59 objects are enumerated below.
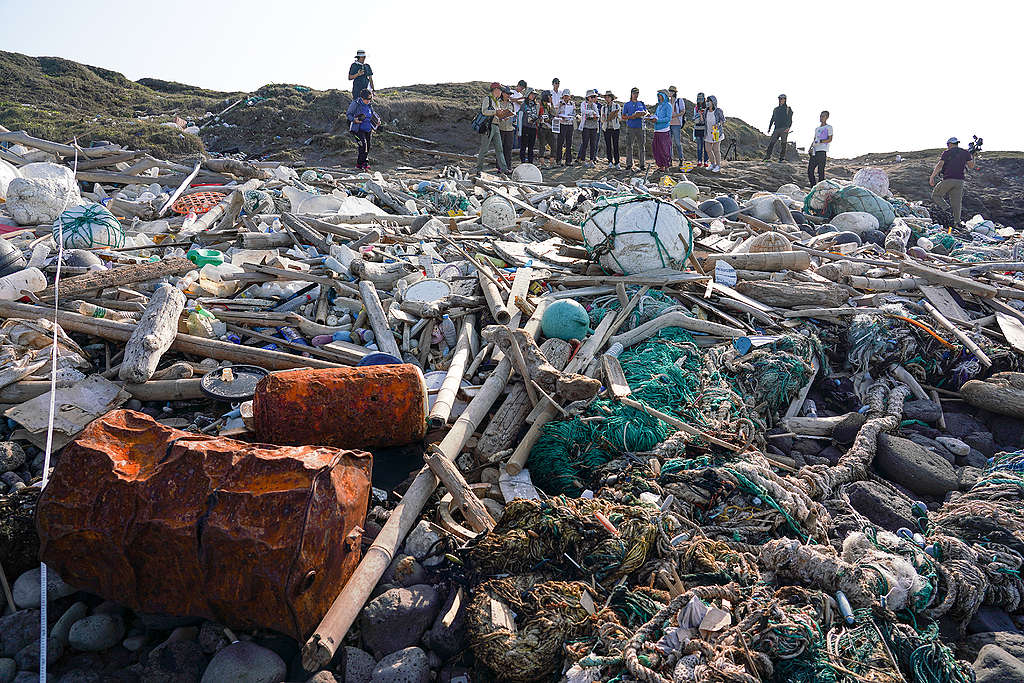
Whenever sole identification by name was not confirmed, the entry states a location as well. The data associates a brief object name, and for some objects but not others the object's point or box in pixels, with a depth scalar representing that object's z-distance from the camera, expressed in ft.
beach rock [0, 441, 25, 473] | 12.62
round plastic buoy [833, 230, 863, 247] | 29.64
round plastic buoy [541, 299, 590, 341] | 17.19
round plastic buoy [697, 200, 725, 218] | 34.09
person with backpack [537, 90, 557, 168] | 58.16
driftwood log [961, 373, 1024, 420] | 16.42
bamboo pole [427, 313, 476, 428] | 13.44
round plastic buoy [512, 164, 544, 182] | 47.32
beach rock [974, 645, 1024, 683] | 9.24
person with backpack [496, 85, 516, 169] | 47.83
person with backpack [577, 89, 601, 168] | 59.16
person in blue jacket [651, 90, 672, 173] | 54.60
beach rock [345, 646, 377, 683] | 9.08
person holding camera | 45.32
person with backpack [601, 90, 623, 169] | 58.59
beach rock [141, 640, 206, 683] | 9.05
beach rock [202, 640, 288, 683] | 8.86
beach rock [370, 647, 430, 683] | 8.98
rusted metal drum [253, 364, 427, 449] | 12.08
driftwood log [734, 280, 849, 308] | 20.43
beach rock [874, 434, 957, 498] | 14.14
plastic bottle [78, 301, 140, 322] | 17.28
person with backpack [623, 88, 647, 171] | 55.42
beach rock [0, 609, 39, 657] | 9.52
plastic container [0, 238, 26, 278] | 19.02
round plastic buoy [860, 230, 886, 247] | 31.01
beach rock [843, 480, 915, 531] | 12.69
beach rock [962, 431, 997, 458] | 16.01
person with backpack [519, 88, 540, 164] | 56.85
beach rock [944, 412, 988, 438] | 16.55
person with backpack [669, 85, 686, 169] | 55.26
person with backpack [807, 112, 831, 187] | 51.80
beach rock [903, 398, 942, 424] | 16.88
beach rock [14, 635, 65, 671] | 9.21
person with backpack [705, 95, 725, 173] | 56.95
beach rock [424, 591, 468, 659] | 9.57
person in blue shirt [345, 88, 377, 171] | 42.50
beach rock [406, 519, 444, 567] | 10.85
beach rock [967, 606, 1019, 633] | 10.81
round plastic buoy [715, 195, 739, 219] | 34.40
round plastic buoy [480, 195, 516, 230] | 29.09
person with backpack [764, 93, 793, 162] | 60.39
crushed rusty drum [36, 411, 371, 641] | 8.61
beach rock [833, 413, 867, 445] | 15.58
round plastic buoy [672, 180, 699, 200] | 39.32
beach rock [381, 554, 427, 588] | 10.43
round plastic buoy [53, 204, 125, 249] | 22.53
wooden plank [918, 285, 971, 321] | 20.72
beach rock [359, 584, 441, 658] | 9.55
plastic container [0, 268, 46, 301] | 17.56
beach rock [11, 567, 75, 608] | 10.16
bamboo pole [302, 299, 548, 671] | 8.62
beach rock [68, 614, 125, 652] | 9.46
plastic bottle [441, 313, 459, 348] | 17.94
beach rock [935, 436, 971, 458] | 15.58
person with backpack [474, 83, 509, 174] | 46.78
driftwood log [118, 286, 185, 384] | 14.52
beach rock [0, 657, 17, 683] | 9.00
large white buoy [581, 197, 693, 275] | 20.52
